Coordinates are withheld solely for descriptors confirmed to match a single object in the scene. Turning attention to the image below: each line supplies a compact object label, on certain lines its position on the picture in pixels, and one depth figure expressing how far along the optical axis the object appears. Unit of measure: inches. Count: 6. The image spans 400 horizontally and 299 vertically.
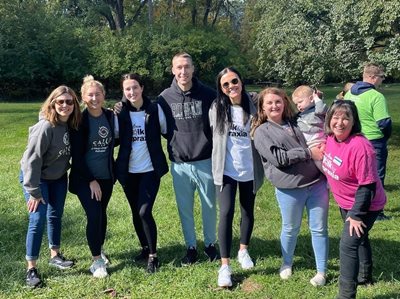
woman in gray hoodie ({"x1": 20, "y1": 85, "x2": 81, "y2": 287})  156.0
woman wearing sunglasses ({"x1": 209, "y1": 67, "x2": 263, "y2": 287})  162.4
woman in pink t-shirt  132.3
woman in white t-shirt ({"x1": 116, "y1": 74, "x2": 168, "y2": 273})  166.7
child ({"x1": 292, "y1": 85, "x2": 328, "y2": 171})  153.6
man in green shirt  233.8
